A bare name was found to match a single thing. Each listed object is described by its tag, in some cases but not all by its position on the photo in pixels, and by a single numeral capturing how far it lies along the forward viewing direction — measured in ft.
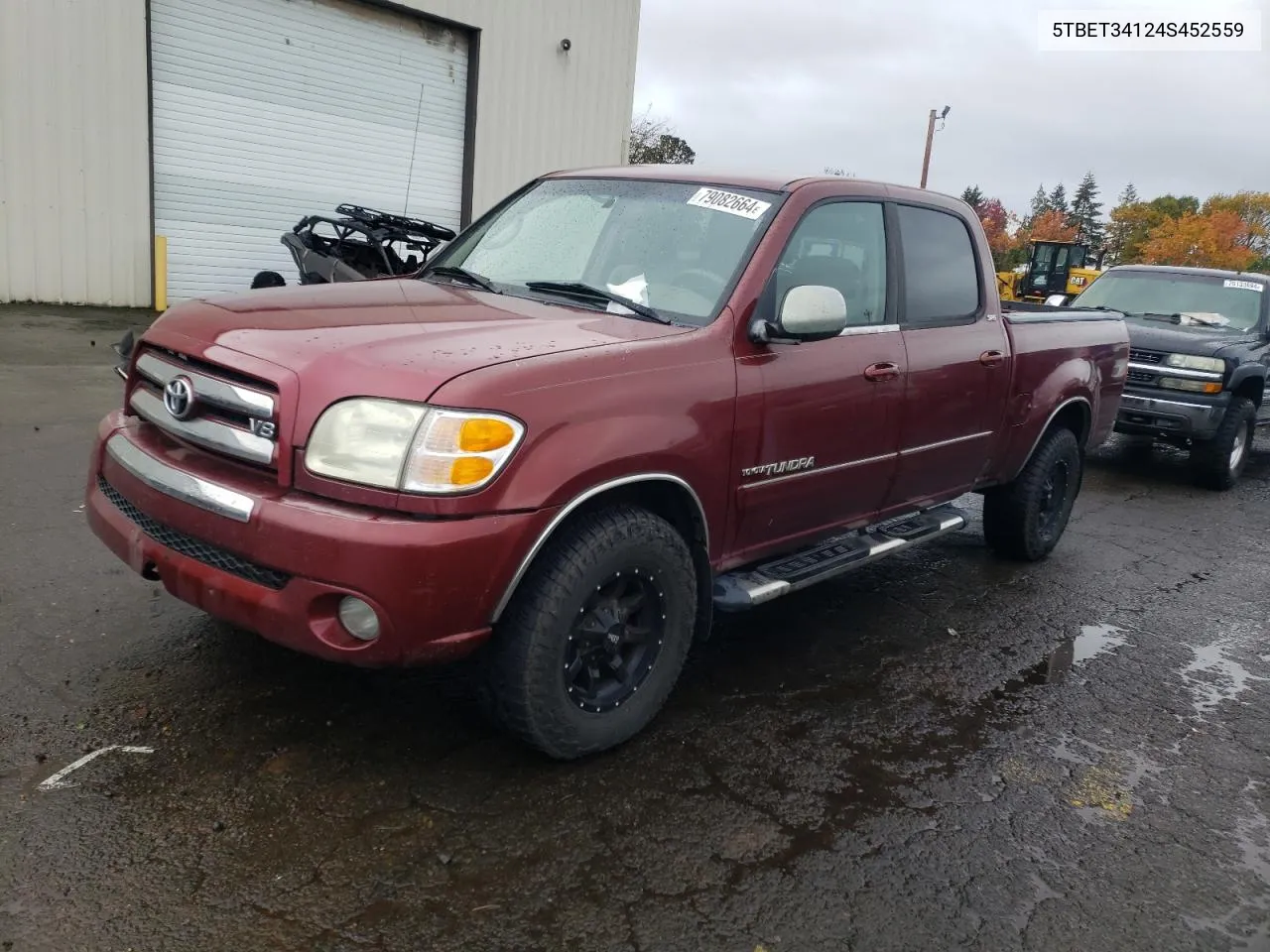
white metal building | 36.19
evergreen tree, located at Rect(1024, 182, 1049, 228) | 404.36
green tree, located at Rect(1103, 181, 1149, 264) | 304.71
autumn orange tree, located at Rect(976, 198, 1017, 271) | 280.92
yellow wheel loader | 90.43
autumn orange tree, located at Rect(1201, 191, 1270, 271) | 274.77
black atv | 30.89
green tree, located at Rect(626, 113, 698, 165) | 123.95
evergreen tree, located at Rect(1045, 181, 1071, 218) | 401.08
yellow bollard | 39.63
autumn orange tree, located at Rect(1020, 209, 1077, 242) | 317.42
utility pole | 128.80
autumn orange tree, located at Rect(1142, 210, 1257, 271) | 258.98
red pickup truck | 8.79
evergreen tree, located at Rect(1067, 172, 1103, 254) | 363.05
